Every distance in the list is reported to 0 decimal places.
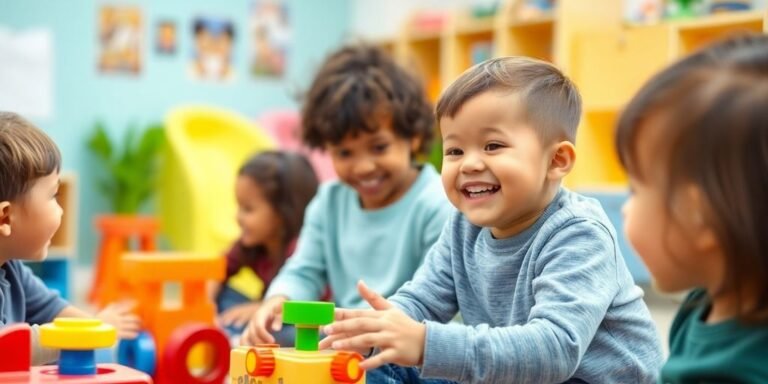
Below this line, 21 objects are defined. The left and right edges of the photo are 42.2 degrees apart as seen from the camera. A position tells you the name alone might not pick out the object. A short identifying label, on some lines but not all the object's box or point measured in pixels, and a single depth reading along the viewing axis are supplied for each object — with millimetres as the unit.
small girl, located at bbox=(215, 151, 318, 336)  2174
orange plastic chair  3605
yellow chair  3662
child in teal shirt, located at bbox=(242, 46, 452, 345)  1672
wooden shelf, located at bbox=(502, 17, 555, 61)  3736
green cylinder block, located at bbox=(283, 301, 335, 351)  976
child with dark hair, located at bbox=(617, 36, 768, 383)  716
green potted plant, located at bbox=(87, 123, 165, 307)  4191
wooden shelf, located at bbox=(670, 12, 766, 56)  2941
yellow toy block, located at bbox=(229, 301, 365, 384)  960
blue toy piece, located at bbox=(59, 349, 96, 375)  973
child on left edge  1192
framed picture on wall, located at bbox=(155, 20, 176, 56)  4359
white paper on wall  3910
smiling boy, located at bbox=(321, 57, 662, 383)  972
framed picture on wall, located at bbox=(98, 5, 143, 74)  4254
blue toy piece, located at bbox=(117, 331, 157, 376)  1614
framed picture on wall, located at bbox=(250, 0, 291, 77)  4574
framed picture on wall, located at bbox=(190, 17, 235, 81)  4438
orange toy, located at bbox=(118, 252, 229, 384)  1809
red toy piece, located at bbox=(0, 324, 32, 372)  971
